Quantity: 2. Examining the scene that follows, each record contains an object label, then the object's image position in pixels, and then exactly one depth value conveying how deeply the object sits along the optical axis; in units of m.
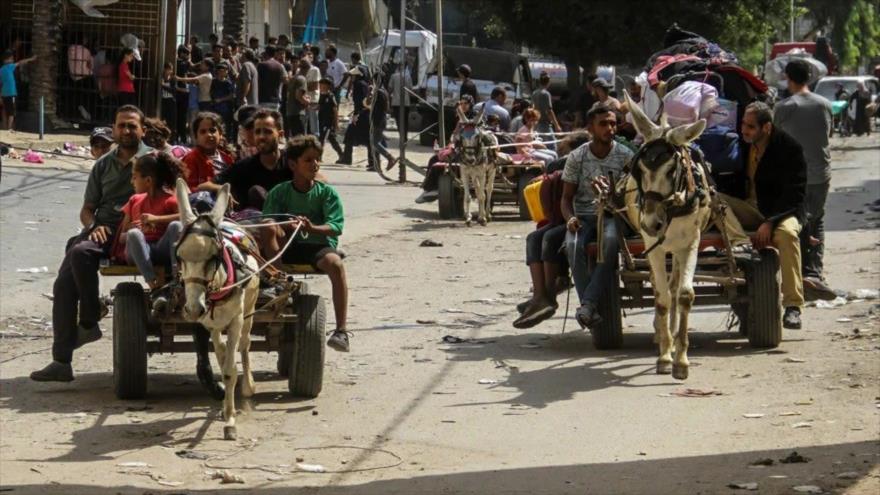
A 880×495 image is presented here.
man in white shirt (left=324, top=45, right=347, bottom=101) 37.88
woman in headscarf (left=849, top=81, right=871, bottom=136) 52.44
